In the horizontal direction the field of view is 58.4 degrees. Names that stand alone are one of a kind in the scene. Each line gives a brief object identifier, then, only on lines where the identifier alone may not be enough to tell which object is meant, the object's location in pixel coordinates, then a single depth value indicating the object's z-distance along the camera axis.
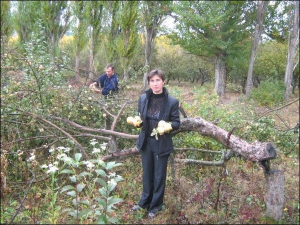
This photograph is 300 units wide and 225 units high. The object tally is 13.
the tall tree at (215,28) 16.03
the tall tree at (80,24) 16.06
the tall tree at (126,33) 14.39
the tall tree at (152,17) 18.55
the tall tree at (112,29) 15.11
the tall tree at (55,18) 15.26
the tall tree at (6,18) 16.42
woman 3.02
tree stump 2.74
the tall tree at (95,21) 15.60
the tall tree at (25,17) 15.14
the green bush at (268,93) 15.61
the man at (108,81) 5.61
